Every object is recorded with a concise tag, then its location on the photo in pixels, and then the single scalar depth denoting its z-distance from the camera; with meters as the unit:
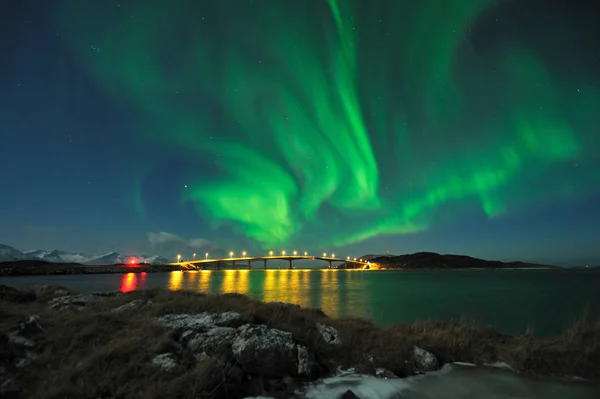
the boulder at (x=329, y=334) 11.02
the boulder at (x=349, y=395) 7.44
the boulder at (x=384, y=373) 9.18
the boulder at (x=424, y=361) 9.87
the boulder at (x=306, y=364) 8.89
